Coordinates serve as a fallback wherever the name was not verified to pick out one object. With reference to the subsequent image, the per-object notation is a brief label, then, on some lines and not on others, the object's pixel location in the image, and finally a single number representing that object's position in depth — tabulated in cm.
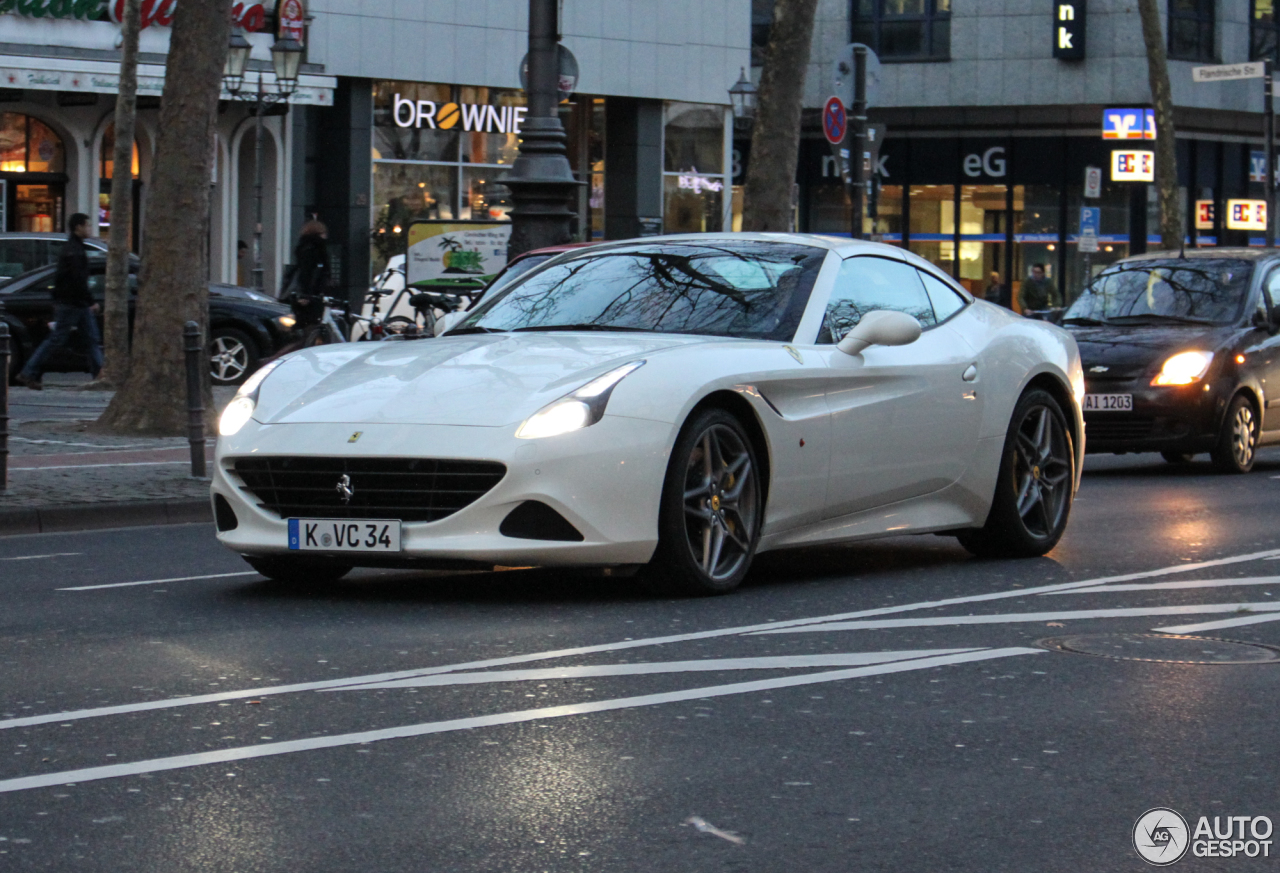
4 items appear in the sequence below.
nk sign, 4866
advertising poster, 3058
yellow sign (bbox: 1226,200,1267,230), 5184
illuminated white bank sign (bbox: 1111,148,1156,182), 4894
